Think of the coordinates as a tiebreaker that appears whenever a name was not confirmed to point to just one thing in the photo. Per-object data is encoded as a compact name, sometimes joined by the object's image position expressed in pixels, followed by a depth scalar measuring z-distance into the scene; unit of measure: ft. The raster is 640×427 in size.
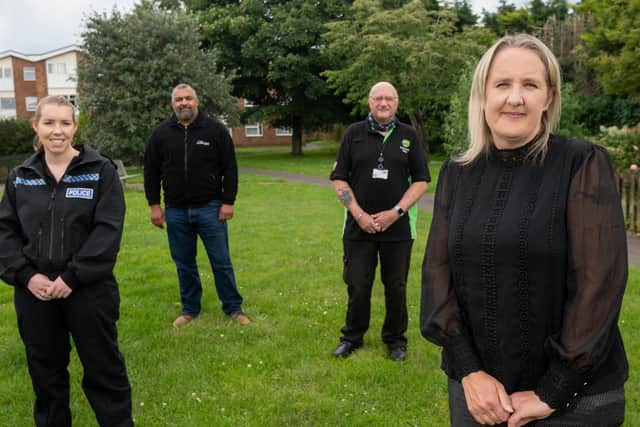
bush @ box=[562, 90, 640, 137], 76.79
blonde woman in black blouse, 6.19
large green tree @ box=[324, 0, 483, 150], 81.15
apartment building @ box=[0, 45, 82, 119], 186.60
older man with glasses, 16.20
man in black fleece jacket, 18.78
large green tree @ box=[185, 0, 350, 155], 102.37
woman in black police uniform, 11.50
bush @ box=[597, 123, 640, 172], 38.50
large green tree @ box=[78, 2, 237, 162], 73.92
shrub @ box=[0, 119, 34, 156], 98.89
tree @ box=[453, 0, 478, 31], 116.16
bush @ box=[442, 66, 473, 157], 51.44
